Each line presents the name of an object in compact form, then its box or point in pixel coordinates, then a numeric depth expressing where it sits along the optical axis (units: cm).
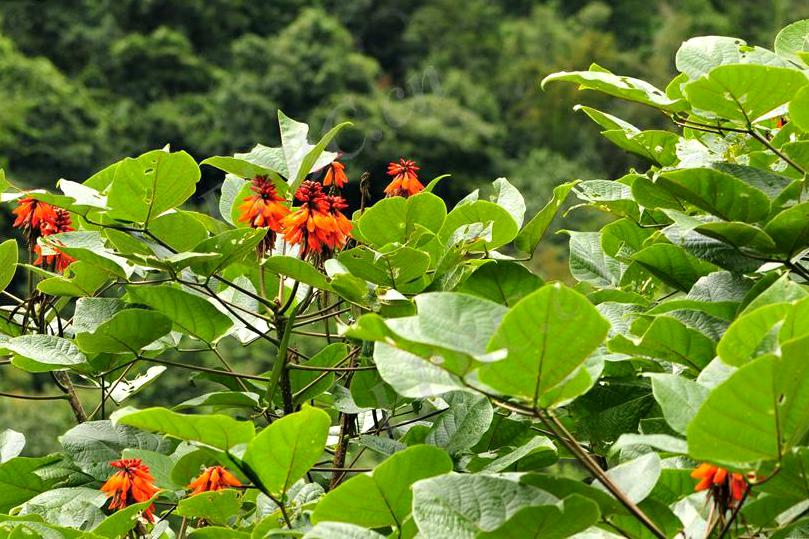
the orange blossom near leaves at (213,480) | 454
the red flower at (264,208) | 469
